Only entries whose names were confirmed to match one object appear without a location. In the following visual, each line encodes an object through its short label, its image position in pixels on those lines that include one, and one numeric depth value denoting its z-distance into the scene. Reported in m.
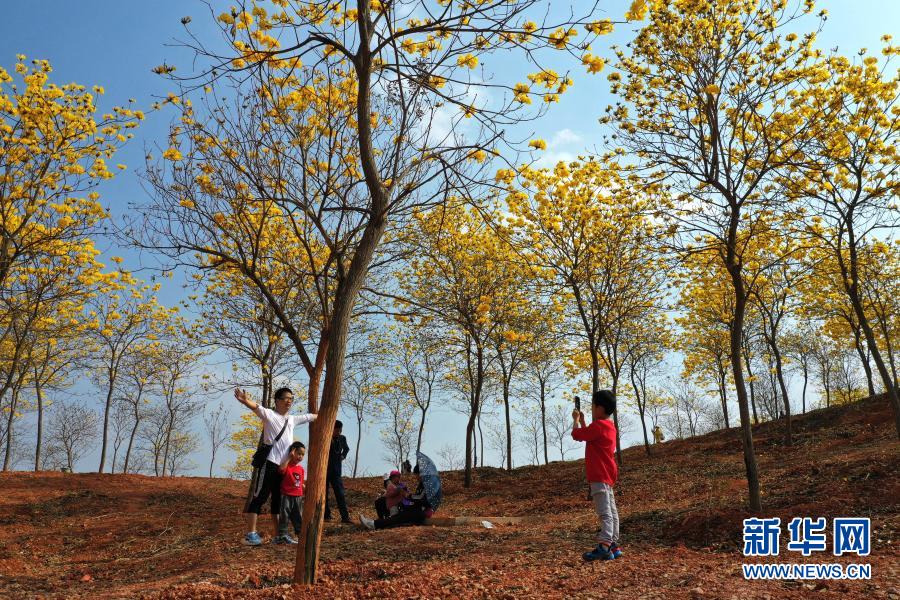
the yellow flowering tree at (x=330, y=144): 4.16
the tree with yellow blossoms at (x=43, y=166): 9.13
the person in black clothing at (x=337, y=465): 8.56
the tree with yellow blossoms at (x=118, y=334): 19.41
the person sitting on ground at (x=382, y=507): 8.31
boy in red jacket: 5.13
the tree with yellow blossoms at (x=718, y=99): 7.09
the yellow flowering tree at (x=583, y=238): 11.74
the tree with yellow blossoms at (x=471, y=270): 13.91
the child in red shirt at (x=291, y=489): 6.57
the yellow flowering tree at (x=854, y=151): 8.32
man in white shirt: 6.31
